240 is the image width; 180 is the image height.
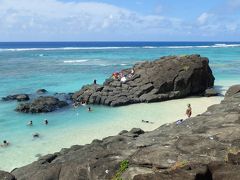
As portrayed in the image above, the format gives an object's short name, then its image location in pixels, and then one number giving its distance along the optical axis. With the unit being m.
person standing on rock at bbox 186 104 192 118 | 30.60
